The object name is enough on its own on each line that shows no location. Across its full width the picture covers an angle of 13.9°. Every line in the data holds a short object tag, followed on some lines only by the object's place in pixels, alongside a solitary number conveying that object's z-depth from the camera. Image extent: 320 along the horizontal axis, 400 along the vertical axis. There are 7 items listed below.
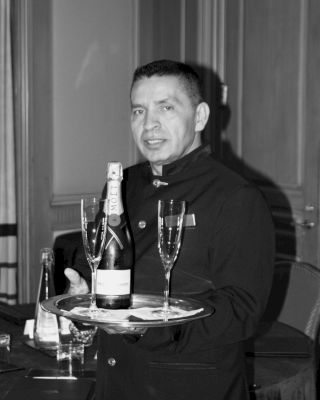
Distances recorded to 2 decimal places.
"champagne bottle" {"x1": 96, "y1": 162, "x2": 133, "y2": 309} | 2.77
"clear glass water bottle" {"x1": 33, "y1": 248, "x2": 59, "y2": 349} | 3.30
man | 2.72
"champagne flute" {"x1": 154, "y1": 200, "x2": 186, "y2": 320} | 2.77
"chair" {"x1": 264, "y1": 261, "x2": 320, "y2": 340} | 3.72
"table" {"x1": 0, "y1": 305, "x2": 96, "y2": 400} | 3.02
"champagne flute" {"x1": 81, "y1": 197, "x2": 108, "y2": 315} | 2.83
